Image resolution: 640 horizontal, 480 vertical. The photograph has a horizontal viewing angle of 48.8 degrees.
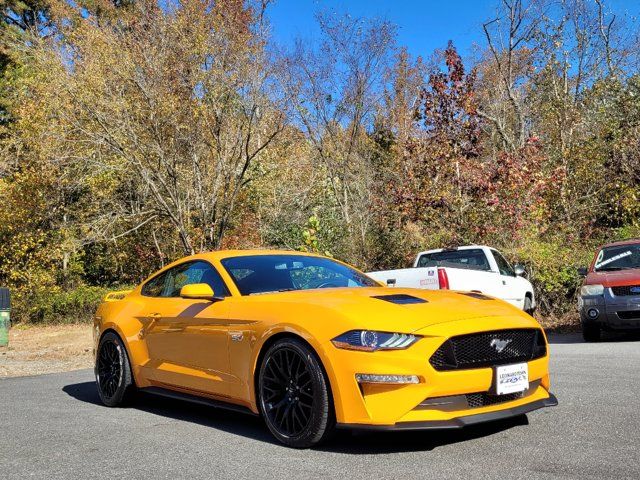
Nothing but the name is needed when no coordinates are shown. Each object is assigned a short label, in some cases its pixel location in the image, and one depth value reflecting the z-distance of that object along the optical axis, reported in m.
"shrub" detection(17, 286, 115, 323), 22.20
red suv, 11.23
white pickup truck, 10.88
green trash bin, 16.55
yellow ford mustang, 4.51
